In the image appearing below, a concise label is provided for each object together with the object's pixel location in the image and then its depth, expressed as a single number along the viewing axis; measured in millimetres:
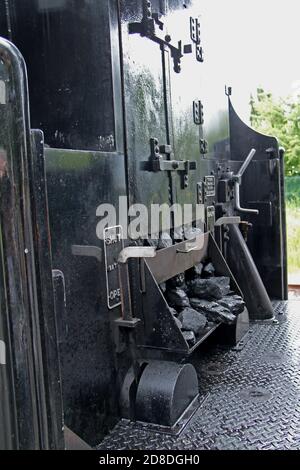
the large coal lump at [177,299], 2762
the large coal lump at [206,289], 3020
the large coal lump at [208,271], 3302
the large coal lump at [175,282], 2883
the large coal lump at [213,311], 2867
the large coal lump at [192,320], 2590
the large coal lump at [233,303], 3010
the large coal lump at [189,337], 2453
